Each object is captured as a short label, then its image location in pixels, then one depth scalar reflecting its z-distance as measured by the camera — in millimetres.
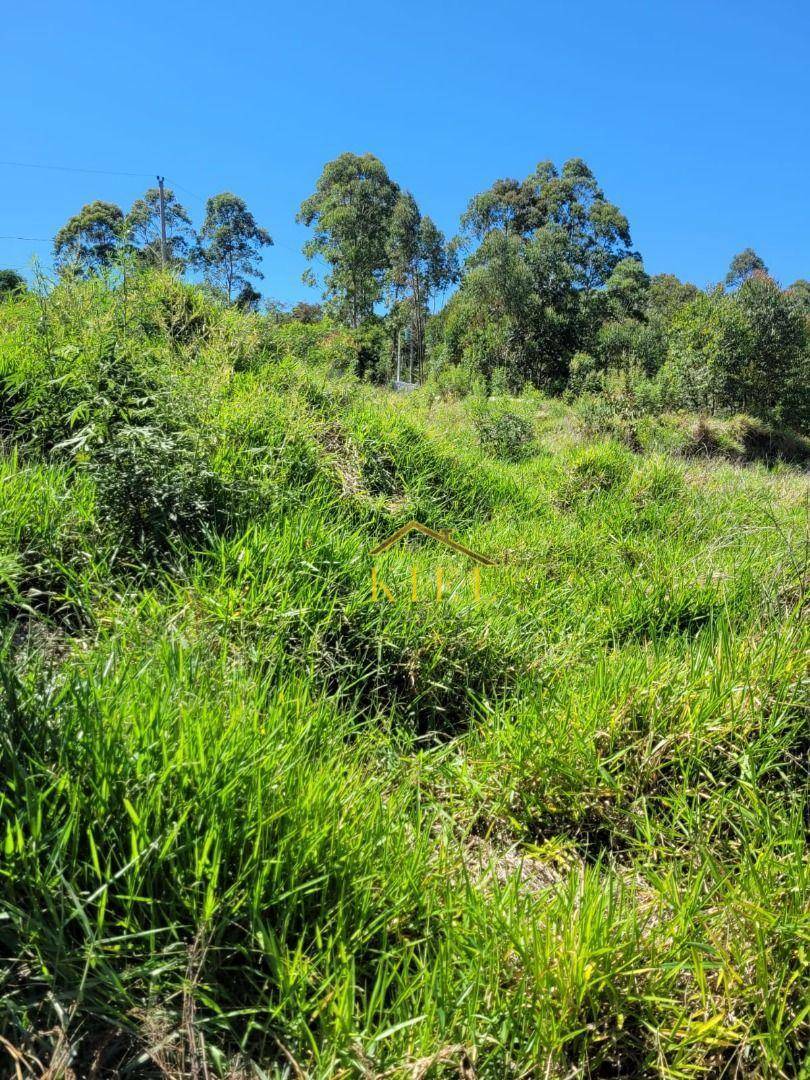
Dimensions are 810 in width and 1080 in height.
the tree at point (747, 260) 56469
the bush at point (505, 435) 8094
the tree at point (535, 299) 28484
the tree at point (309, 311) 41603
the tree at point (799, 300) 21334
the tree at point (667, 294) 37375
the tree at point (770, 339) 20250
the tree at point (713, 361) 19797
